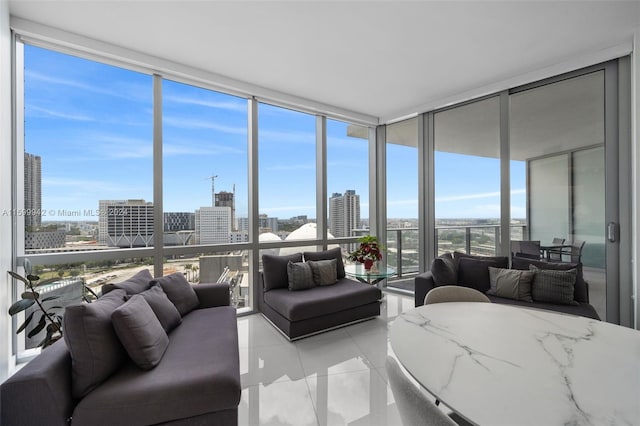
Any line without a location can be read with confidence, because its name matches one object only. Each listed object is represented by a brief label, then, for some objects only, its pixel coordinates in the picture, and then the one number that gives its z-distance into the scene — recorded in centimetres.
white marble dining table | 78
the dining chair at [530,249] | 328
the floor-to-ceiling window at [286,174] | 381
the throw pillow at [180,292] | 244
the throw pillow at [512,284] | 280
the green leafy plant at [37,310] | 199
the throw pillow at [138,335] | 156
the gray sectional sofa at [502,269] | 264
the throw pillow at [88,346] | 138
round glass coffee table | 326
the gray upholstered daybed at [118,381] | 123
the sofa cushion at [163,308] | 206
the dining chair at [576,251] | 298
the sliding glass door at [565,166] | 289
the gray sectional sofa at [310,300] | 281
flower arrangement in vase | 360
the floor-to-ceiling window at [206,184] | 316
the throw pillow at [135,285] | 207
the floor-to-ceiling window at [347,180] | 446
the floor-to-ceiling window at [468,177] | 363
